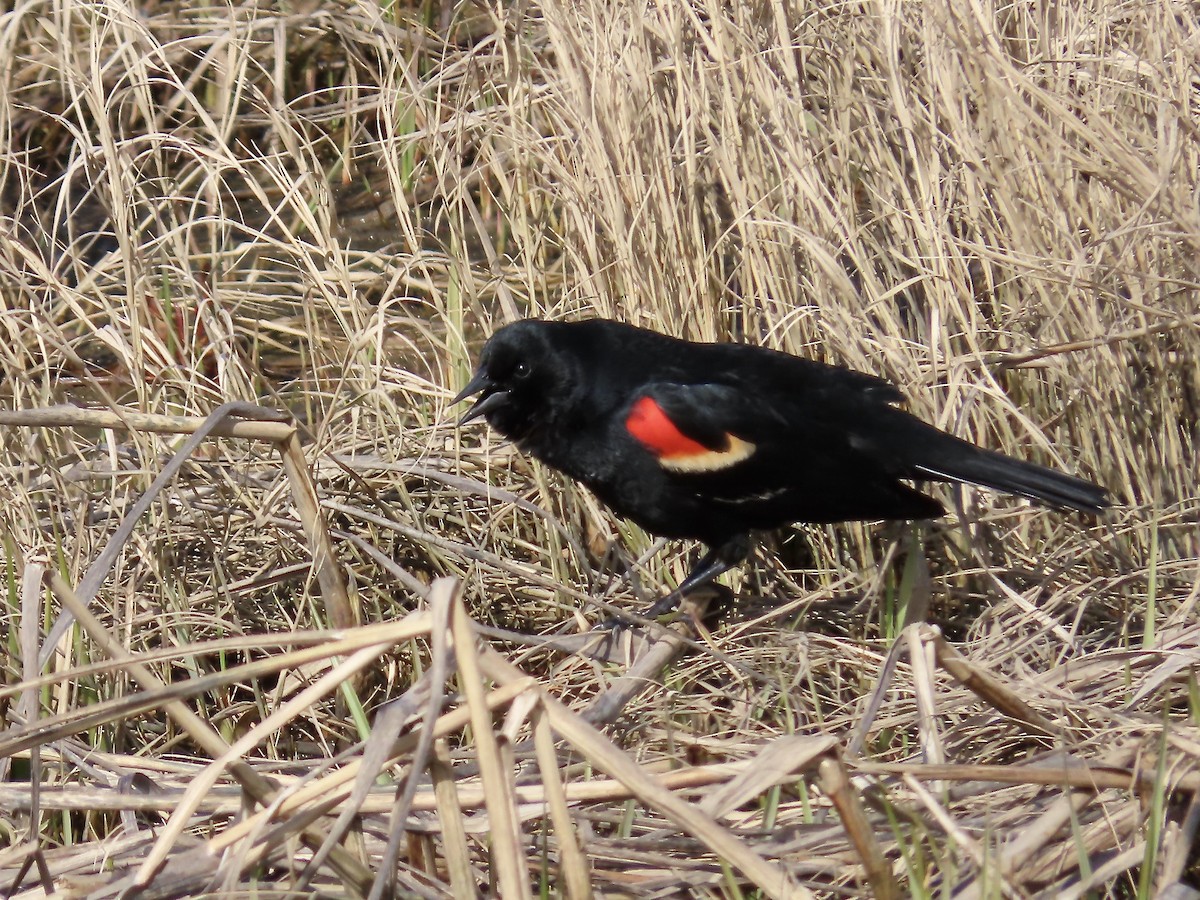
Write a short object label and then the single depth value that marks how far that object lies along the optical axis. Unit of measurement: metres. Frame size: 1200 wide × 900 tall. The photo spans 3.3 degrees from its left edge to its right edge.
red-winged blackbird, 7.10
